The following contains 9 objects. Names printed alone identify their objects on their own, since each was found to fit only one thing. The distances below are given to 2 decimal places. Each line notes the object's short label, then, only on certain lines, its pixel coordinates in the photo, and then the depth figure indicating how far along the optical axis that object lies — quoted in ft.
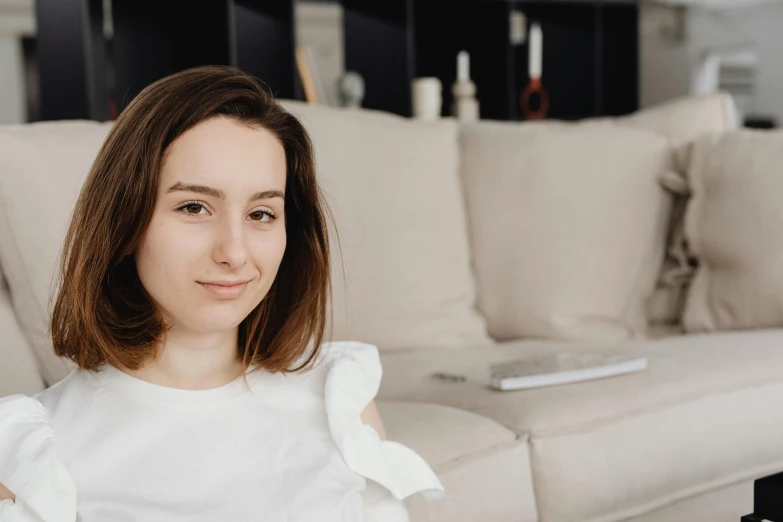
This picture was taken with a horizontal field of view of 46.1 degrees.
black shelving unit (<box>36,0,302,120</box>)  9.23
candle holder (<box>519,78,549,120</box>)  12.59
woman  3.03
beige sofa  4.29
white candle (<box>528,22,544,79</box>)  11.66
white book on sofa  4.80
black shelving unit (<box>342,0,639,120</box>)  10.97
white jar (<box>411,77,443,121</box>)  10.53
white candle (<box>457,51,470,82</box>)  11.04
